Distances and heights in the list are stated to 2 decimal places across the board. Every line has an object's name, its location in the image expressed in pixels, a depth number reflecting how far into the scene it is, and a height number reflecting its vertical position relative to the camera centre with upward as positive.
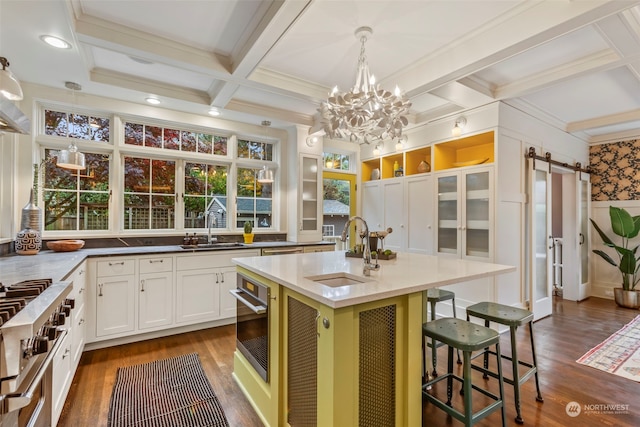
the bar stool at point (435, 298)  2.49 -0.69
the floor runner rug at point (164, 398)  2.00 -1.35
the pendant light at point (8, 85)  1.57 +0.68
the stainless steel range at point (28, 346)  0.92 -0.47
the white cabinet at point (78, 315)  2.28 -0.81
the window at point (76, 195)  3.33 +0.22
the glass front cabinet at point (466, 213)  3.63 +0.02
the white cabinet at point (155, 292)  3.20 -0.85
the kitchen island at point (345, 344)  1.43 -0.69
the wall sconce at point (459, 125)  3.78 +1.13
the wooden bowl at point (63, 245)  3.06 -0.32
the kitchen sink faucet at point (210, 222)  4.02 -0.11
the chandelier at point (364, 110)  2.28 +0.81
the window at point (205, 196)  4.11 +0.26
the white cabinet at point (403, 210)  4.32 +0.07
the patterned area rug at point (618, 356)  2.66 -1.35
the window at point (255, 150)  4.55 +0.99
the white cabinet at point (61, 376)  1.77 -1.04
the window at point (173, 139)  3.77 +0.99
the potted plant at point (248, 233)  4.25 -0.26
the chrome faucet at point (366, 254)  2.00 -0.27
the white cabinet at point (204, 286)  3.42 -0.84
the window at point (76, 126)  3.33 +1.01
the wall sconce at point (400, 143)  4.55 +1.10
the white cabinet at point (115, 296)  2.99 -0.83
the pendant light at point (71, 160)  2.87 +0.52
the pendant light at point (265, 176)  4.25 +0.54
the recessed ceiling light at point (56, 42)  2.26 +1.31
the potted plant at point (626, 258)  4.48 -0.64
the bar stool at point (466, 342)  1.69 -0.73
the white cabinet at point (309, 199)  4.51 +0.23
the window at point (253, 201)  4.51 +0.21
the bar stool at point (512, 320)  2.00 -0.72
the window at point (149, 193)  3.76 +0.26
